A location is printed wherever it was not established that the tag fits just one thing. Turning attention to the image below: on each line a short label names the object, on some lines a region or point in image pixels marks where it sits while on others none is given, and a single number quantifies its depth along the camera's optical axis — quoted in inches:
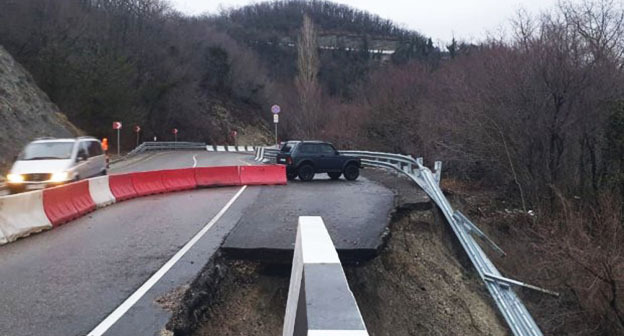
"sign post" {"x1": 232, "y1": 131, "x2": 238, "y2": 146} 3253.0
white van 633.6
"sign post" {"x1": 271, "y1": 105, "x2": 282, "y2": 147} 1661.9
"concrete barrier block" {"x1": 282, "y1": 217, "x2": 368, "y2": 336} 111.3
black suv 883.4
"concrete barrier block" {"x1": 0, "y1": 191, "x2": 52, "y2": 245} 421.4
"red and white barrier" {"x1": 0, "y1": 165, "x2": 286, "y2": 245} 437.4
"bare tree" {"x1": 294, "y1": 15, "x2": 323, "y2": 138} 2015.3
